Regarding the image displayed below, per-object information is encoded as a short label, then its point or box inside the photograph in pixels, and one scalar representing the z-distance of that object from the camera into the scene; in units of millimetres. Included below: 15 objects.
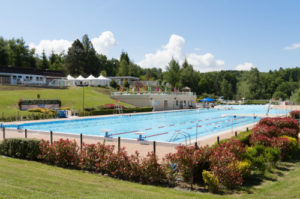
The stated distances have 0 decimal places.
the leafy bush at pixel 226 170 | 7398
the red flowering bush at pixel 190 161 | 7770
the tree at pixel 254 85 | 79081
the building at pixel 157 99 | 42188
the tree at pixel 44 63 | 73188
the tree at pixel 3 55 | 63753
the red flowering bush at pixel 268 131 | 12391
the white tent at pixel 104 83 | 60566
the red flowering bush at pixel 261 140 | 11352
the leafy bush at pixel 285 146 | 11109
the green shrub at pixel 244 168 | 8052
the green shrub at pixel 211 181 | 7275
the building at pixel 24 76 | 49031
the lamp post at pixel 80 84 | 54375
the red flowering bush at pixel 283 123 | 14477
